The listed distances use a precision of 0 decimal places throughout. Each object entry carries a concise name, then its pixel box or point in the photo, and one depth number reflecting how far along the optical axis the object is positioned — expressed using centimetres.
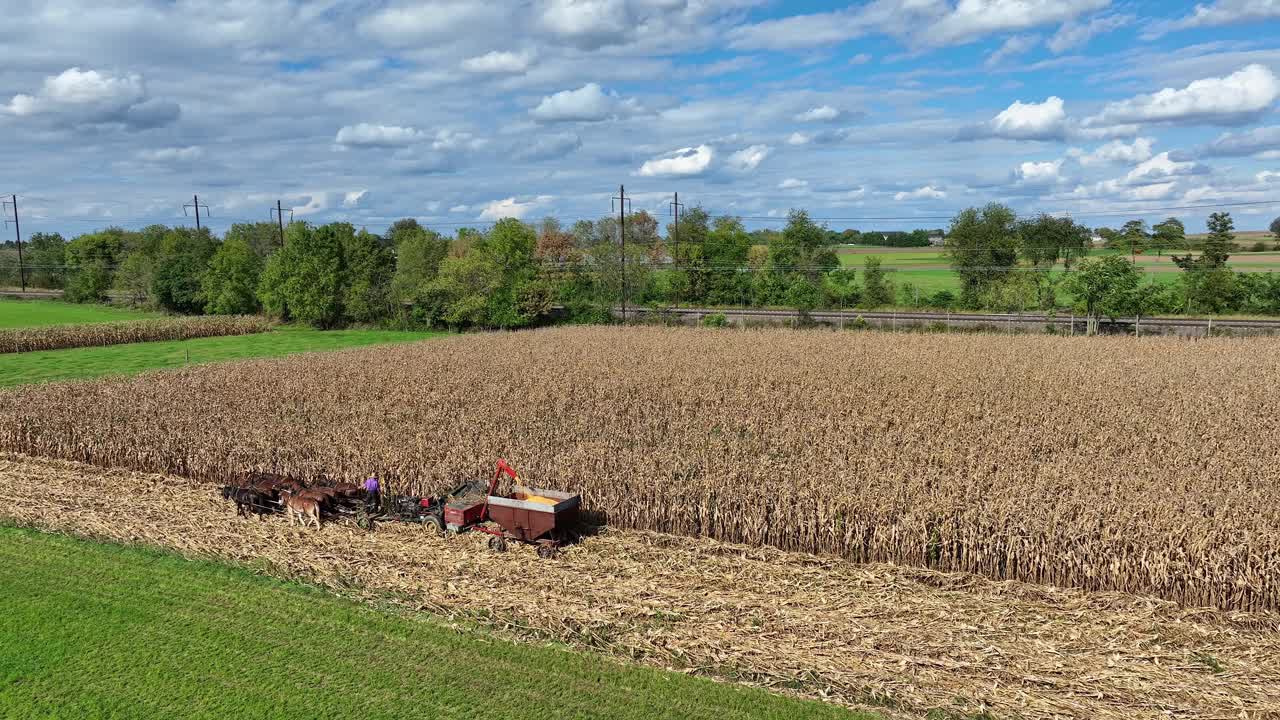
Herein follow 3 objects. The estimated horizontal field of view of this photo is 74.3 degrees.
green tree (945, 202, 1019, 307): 6394
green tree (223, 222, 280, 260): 9681
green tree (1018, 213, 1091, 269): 6662
